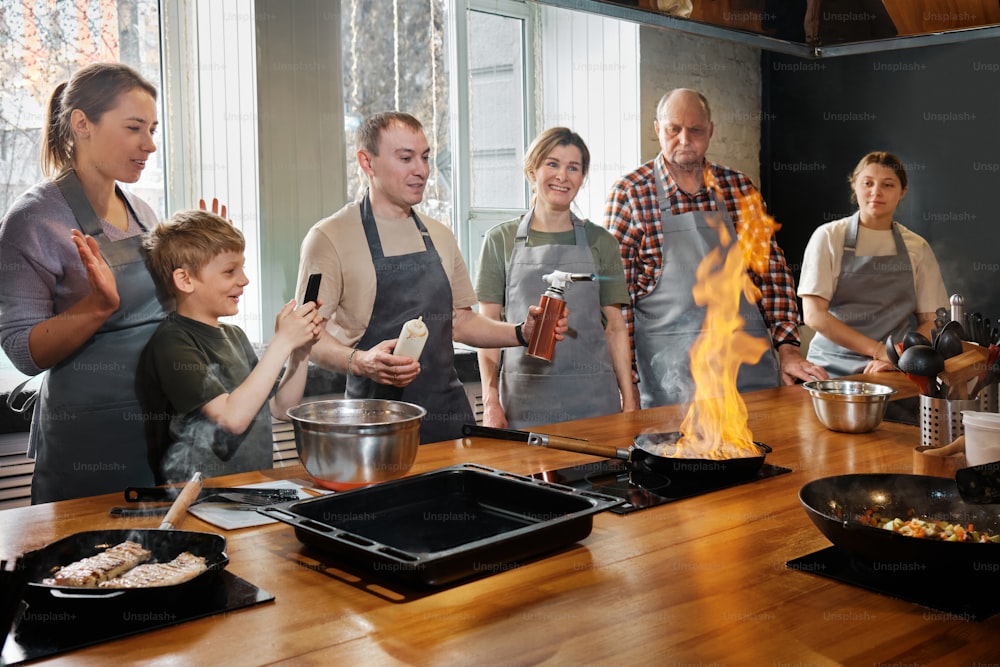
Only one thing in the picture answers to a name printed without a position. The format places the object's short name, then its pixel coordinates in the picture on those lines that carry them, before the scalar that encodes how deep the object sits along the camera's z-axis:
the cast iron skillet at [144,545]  1.25
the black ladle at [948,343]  2.30
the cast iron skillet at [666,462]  1.87
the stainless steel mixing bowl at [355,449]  1.65
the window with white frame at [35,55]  3.40
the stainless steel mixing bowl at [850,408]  2.33
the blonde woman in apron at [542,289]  3.50
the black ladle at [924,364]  2.14
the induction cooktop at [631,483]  1.75
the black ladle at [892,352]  2.39
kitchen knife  1.70
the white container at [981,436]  1.76
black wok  1.46
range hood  2.11
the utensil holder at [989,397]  2.36
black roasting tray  1.29
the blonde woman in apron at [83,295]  2.27
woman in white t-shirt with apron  4.07
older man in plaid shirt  3.86
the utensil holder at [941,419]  2.14
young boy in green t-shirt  2.25
